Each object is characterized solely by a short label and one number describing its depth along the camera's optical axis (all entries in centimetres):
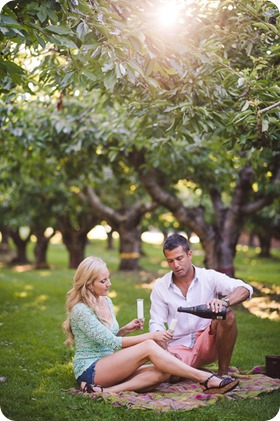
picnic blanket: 475
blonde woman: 496
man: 538
